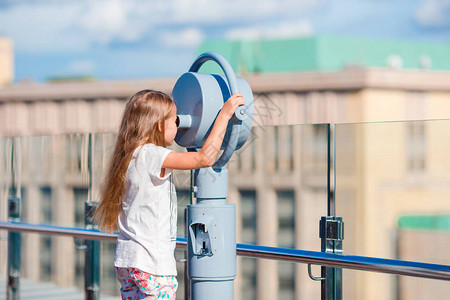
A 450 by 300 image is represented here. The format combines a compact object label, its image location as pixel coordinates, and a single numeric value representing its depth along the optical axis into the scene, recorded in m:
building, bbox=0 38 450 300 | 28.92
